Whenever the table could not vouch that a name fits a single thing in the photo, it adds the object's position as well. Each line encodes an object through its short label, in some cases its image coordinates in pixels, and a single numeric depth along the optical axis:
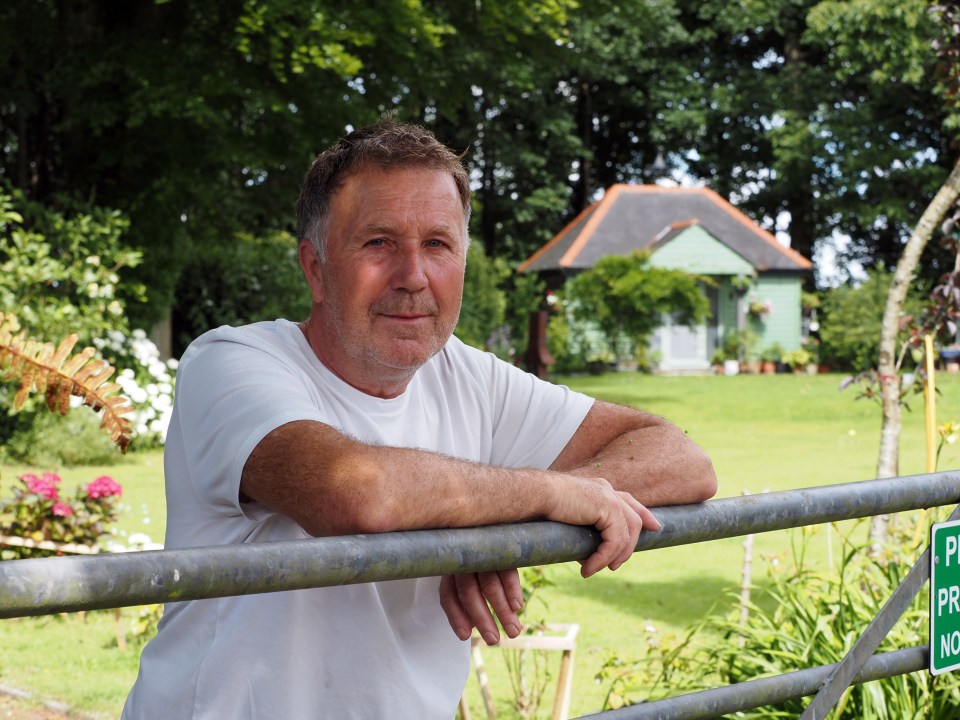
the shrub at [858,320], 30.09
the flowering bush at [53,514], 7.07
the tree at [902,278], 6.41
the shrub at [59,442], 13.47
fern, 3.76
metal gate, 1.17
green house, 33.03
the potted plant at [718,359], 32.94
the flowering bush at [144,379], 14.61
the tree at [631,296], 30.28
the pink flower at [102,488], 7.29
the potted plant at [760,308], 33.31
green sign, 2.05
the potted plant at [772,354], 32.94
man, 1.80
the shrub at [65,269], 13.15
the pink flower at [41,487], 7.16
